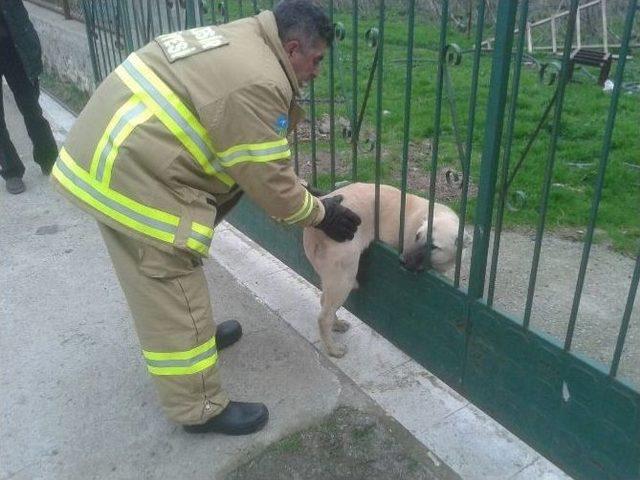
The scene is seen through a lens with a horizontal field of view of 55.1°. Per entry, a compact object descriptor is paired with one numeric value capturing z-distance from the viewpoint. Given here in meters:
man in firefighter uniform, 2.15
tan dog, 2.87
